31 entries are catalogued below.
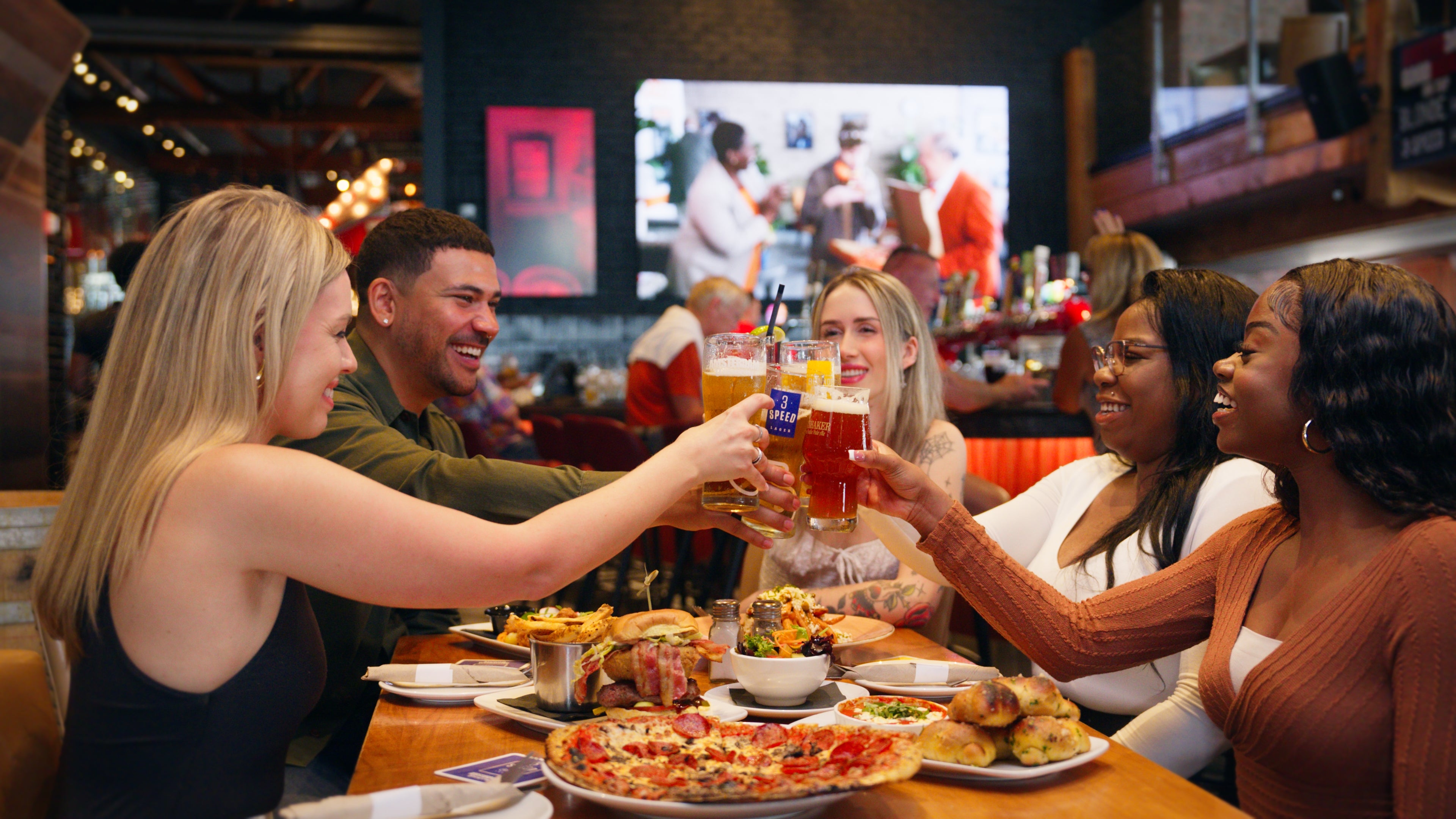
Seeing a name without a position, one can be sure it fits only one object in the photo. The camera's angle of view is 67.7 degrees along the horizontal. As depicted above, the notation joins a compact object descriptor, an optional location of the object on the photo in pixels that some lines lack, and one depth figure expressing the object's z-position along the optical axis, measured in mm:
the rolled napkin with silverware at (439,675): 1565
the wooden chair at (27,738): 1432
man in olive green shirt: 1819
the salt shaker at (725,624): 1747
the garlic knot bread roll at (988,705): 1177
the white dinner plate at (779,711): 1385
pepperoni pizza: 983
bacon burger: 1381
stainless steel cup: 1390
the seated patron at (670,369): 5836
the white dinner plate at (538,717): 1342
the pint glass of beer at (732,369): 1576
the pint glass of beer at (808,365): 1604
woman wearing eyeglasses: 1905
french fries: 1499
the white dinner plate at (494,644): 1812
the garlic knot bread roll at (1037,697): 1201
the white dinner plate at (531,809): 1001
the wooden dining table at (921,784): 1087
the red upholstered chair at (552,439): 4934
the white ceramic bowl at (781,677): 1396
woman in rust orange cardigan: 1254
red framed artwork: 8602
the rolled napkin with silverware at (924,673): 1553
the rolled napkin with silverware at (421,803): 972
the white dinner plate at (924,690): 1501
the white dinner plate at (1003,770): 1146
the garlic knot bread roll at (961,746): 1163
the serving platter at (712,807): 964
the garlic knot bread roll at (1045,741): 1173
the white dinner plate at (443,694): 1502
